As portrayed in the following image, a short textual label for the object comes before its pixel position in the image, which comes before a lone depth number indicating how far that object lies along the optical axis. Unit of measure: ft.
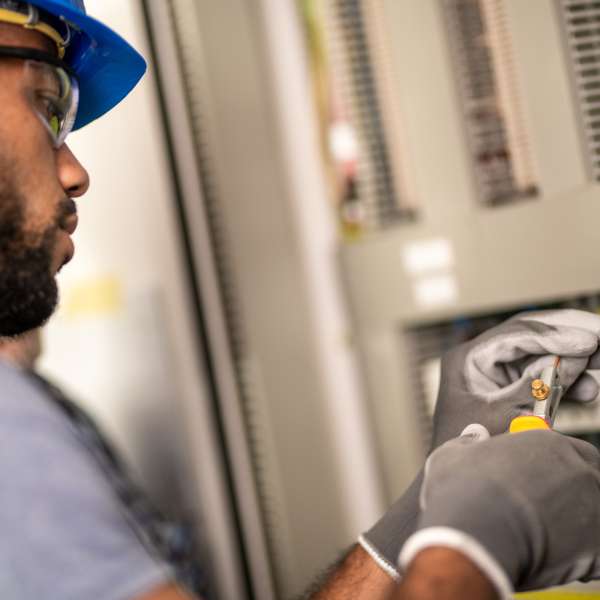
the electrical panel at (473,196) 3.24
